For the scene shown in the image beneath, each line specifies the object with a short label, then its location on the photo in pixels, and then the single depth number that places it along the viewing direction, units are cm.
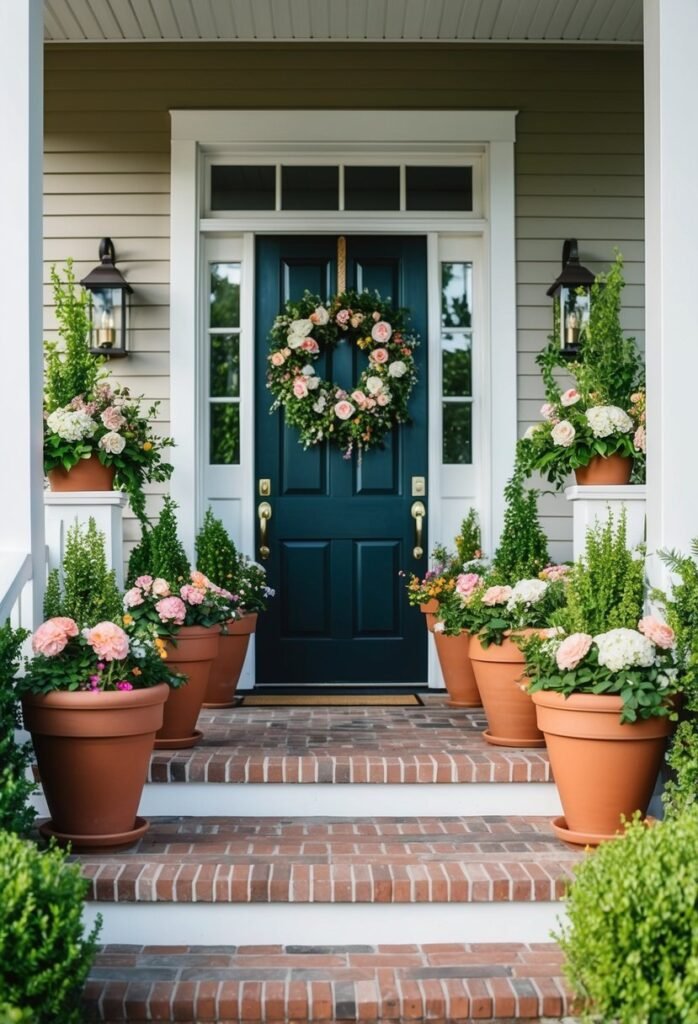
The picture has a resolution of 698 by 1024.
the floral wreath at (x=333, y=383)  538
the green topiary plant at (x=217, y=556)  494
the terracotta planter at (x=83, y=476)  434
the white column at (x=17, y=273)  362
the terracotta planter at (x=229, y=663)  479
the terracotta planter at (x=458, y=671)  482
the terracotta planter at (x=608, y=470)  412
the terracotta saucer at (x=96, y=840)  325
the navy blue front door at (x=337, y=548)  547
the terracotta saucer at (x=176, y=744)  394
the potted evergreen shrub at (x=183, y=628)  395
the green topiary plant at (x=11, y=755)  289
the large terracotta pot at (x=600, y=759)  322
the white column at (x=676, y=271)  364
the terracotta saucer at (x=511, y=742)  400
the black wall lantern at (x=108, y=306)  522
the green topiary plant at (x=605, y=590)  346
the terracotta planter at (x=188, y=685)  397
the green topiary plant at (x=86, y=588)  365
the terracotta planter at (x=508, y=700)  399
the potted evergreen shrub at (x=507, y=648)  399
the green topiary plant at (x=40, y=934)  226
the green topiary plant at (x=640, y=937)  227
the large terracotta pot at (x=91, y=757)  321
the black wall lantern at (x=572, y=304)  519
